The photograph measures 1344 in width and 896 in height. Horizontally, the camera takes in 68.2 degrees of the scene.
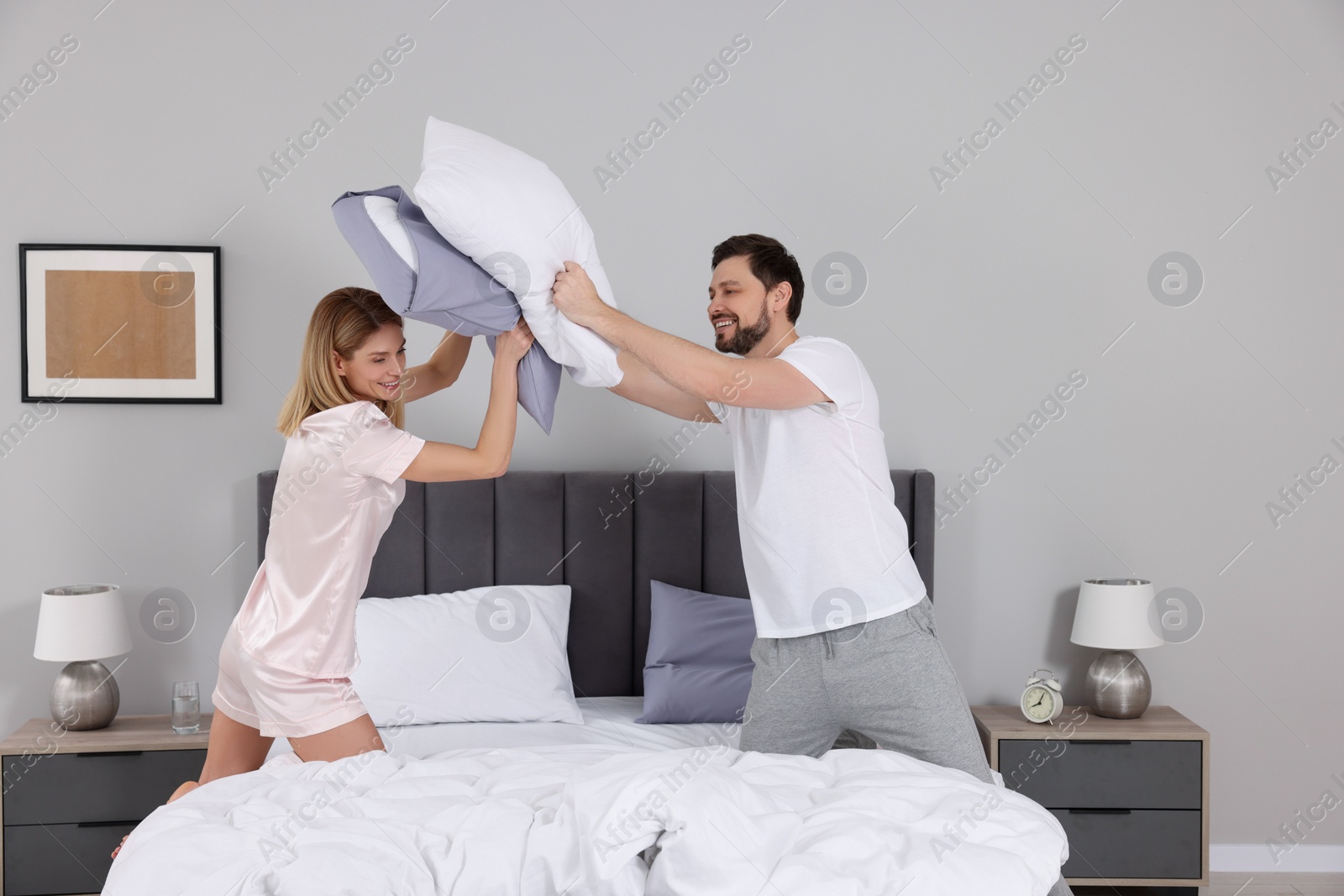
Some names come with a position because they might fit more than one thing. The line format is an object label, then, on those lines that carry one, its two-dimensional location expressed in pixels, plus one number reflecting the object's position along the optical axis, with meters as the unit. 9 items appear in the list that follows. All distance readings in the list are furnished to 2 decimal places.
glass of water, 2.76
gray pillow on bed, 2.65
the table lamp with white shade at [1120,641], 2.85
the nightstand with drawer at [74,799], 2.65
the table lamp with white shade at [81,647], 2.73
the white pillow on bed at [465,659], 2.64
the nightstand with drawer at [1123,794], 2.73
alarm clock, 2.82
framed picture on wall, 2.99
